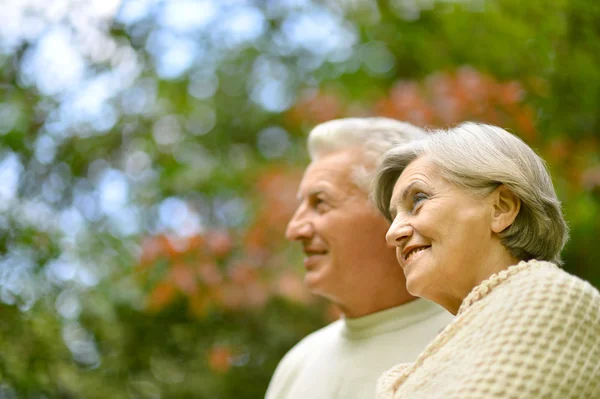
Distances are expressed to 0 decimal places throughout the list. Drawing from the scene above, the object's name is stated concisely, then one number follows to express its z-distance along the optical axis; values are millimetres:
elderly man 1947
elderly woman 1498
